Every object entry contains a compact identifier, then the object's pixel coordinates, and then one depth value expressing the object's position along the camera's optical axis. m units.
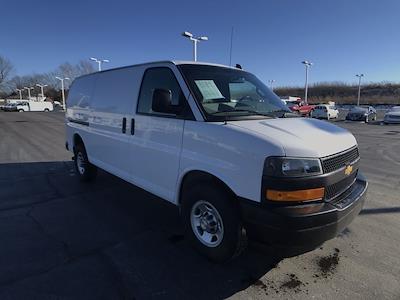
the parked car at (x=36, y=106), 62.36
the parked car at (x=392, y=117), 28.09
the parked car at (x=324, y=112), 35.59
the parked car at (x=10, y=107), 59.35
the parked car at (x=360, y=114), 31.97
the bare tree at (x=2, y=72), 128.75
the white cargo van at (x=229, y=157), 2.96
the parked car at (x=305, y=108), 37.57
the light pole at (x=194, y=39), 24.00
